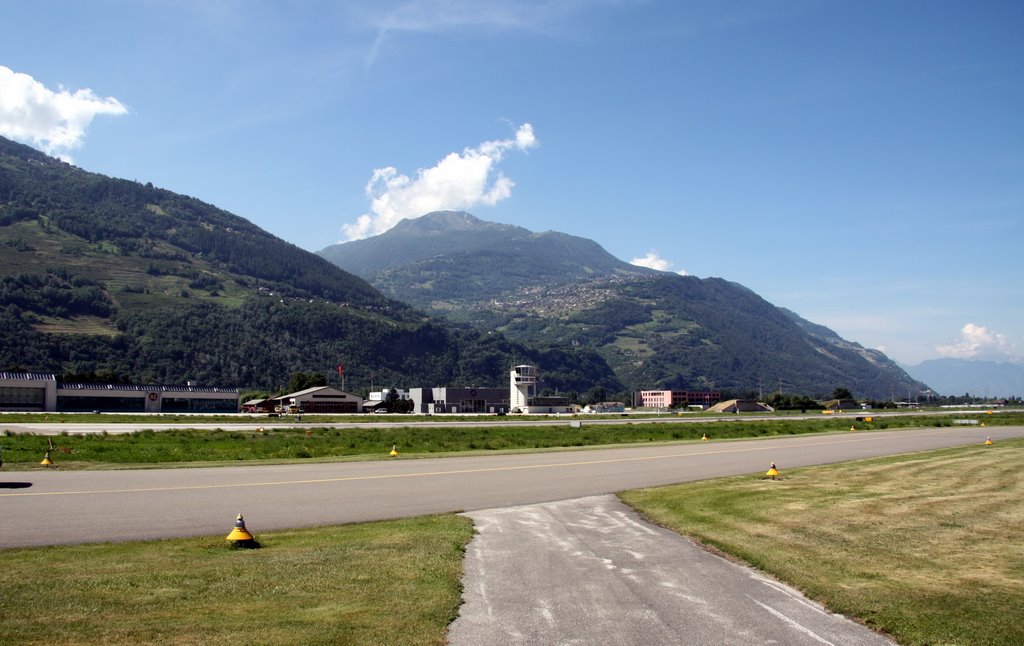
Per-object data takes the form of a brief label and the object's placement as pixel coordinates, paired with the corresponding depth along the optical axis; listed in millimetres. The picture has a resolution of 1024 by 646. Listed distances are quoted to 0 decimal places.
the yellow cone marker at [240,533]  11711
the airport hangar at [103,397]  91375
